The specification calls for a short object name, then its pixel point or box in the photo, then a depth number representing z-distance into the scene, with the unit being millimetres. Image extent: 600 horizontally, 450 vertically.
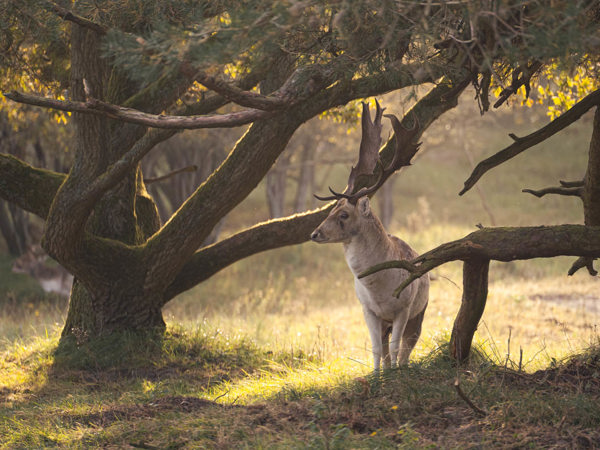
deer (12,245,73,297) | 37062
